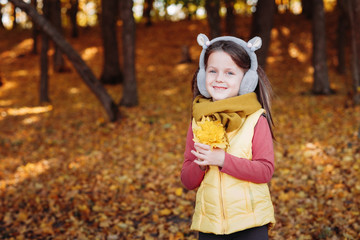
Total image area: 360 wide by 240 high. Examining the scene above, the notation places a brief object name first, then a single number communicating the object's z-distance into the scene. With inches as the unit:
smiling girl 80.4
